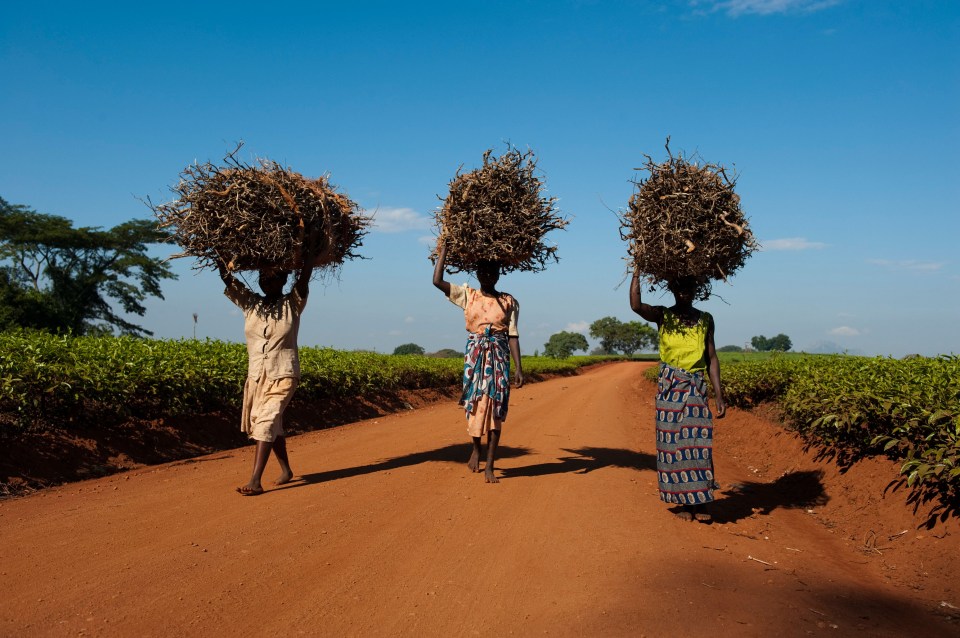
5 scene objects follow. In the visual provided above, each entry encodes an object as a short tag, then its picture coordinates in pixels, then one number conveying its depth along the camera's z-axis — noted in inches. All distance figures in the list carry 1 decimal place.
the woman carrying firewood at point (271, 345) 254.2
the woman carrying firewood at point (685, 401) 231.5
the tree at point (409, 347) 2277.8
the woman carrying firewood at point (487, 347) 281.4
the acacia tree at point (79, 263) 1423.5
